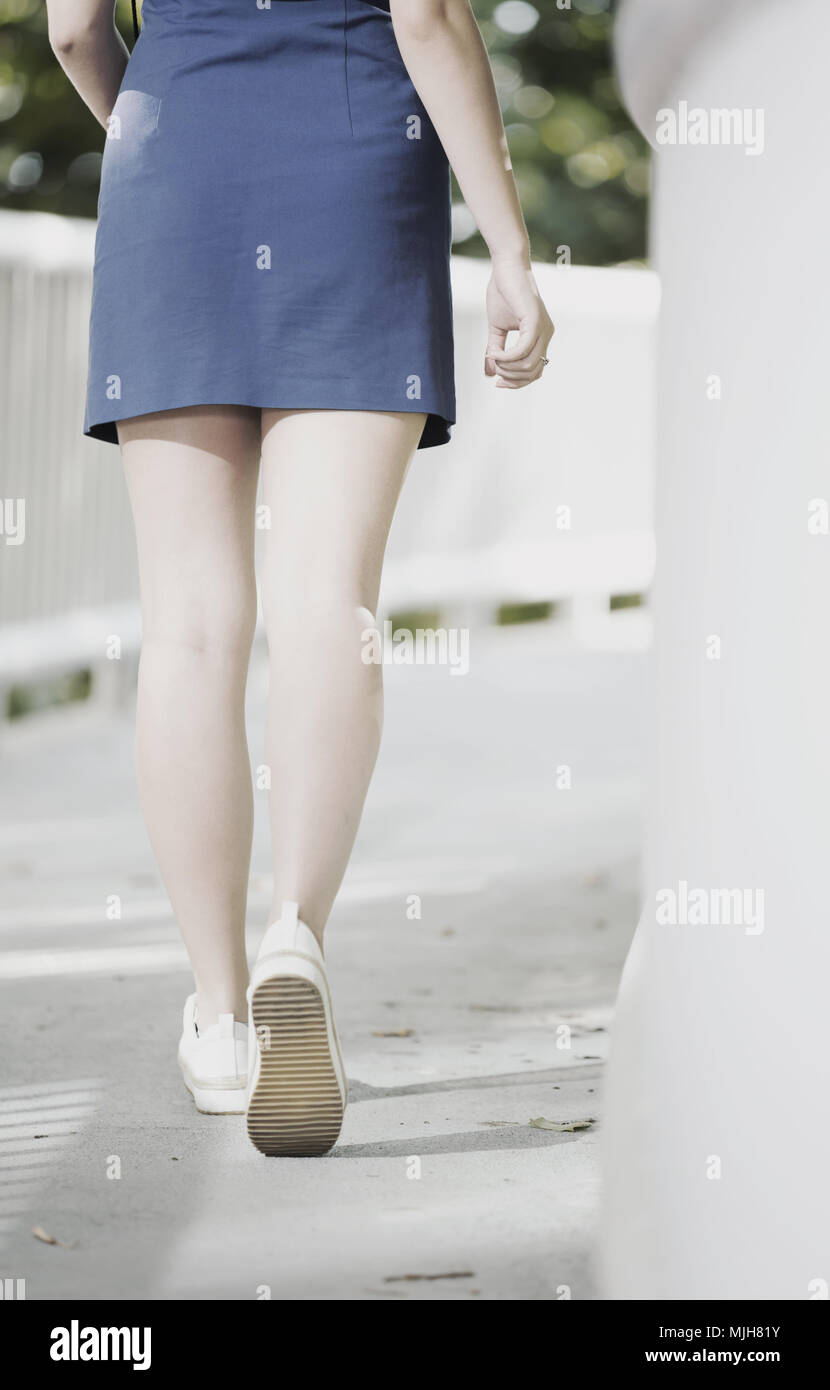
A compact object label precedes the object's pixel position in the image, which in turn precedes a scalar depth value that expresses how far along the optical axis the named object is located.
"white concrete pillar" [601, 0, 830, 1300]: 3.31
